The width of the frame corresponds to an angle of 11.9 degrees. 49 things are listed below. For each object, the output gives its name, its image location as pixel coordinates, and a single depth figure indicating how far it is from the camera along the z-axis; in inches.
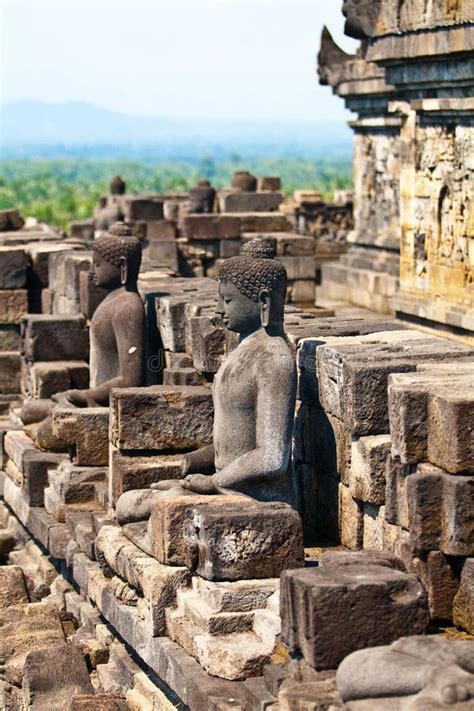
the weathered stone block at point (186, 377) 477.3
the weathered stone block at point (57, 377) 602.8
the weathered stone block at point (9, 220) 899.9
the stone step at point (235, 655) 315.3
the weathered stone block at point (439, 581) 326.0
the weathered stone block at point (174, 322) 518.9
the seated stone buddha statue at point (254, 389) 365.8
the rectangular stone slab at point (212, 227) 1108.8
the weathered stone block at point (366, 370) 360.5
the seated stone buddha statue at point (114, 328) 515.0
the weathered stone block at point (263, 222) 1180.7
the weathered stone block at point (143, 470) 436.7
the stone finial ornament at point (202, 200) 1337.4
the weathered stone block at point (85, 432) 508.2
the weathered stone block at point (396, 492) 338.8
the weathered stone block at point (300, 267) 1048.9
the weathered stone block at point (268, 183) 1648.5
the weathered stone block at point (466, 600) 321.7
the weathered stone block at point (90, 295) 603.6
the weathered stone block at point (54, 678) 366.2
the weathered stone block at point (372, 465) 361.3
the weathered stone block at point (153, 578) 350.8
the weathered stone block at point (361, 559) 309.7
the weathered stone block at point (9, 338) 705.9
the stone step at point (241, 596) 327.9
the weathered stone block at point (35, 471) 536.4
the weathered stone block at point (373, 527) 365.2
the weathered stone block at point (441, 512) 318.5
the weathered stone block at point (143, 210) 1287.7
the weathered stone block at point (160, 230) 1186.7
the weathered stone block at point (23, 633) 404.8
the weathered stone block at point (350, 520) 376.7
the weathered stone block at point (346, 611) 283.8
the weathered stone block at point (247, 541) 330.9
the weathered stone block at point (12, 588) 467.1
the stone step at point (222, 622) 325.1
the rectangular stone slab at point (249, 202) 1354.5
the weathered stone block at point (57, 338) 625.9
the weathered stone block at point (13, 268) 708.9
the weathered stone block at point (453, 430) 316.4
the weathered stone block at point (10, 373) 694.0
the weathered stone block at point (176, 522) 350.6
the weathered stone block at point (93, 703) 347.2
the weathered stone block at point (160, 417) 436.0
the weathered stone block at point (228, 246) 1108.8
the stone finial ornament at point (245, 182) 1567.7
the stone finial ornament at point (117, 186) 1703.0
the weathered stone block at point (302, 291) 1054.8
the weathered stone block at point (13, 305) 708.5
